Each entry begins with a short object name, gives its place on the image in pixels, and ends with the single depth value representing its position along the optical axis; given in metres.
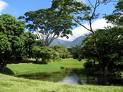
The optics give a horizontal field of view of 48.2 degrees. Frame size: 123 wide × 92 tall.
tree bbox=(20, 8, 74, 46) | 38.66
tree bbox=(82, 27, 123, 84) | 19.10
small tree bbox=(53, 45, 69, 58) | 52.39
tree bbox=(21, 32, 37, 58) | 25.62
